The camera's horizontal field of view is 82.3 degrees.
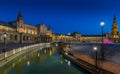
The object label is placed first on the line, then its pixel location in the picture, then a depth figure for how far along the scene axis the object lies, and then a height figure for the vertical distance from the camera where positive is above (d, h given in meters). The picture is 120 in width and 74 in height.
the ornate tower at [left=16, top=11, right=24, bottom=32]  51.01 +10.66
